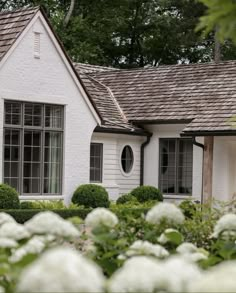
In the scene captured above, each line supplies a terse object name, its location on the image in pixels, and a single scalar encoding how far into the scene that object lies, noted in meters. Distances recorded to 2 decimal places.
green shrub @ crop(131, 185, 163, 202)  31.58
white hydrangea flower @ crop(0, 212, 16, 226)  7.53
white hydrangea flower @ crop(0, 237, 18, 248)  6.37
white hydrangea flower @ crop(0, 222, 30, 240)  6.57
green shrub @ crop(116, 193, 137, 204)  30.69
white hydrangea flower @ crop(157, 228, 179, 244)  7.95
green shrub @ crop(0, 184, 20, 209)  25.80
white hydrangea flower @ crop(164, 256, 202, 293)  4.00
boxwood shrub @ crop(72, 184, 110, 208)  28.97
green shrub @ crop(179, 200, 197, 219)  13.37
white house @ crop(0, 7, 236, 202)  28.23
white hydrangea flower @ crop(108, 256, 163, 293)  4.00
